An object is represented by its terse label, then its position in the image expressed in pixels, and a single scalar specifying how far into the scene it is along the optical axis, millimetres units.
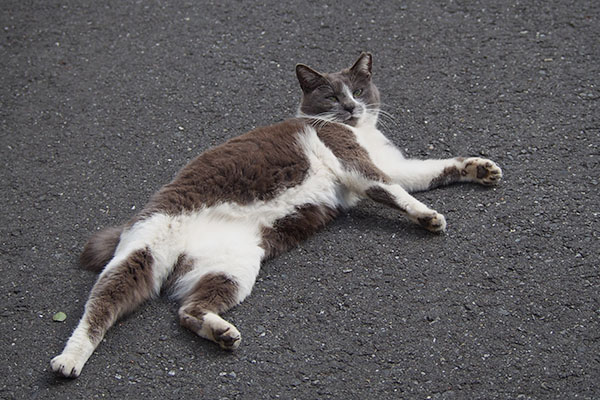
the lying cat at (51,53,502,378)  3432
